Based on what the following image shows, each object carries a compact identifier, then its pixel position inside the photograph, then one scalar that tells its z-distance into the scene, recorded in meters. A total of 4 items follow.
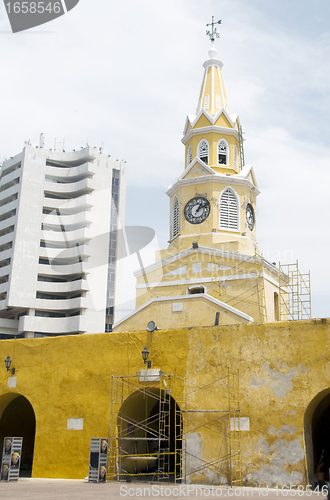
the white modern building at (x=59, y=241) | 57.19
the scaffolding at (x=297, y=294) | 22.81
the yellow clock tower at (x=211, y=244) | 22.94
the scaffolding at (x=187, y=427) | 16.16
